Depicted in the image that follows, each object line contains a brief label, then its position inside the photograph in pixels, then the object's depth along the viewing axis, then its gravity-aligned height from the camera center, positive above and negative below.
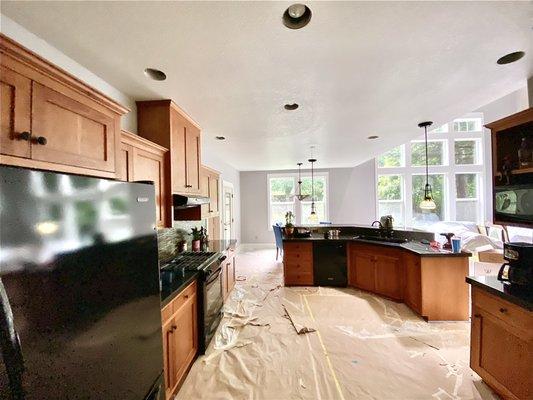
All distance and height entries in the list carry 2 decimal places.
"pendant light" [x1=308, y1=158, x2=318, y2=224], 5.87 +0.46
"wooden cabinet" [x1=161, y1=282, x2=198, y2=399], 1.67 -1.10
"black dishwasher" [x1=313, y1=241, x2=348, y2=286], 4.13 -1.13
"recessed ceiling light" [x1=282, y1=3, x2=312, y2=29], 1.15 +0.97
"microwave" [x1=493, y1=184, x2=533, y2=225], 1.82 -0.04
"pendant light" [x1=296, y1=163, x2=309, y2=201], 6.78 +0.89
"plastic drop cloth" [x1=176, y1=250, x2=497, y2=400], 1.88 -1.54
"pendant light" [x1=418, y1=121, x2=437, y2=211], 3.69 -0.02
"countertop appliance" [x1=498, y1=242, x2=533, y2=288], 1.66 -0.48
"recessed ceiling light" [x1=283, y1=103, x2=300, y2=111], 2.38 +1.00
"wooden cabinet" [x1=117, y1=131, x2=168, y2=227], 1.68 +0.31
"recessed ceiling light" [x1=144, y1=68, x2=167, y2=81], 1.71 +0.98
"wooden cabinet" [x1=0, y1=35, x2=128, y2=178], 0.86 +0.39
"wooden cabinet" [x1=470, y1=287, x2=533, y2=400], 1.50 -1.06
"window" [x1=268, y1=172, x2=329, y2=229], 7.91 +0.13
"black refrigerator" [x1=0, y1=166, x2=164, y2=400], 0.60 -0.28
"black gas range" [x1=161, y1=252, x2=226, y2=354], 2.31 -0.89
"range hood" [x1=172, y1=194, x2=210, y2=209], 2.25 +0.02
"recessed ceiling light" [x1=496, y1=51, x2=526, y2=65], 1.62 +1.02
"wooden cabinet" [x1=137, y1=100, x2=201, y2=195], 2.22 +0.71
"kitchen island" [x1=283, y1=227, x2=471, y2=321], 2.89 -1.04
